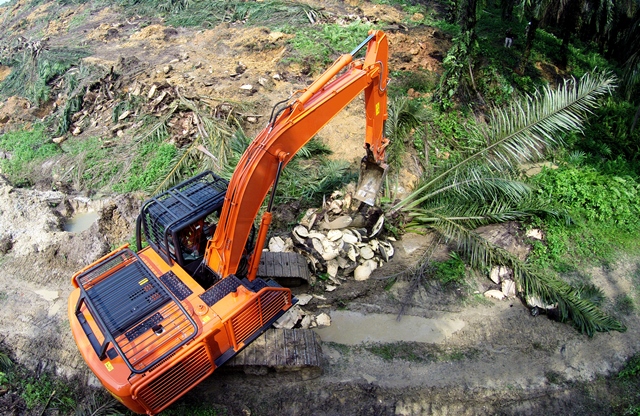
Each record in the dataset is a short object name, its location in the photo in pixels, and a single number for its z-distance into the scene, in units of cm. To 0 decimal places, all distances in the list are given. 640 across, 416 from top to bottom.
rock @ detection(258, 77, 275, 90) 1211
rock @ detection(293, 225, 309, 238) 782
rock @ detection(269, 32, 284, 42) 1402
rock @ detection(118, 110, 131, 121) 1158
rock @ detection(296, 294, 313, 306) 711
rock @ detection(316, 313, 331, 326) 681
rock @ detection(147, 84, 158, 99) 1155
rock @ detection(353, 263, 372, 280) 766
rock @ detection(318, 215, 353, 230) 802
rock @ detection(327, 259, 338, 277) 760
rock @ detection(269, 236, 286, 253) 772
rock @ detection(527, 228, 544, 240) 827
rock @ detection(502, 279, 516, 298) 738
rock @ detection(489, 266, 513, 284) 751
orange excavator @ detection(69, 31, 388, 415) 490
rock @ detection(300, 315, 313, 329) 669
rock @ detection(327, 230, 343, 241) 783
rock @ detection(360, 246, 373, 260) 782
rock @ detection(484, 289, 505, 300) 733
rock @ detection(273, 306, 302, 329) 657
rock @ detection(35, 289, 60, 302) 730
